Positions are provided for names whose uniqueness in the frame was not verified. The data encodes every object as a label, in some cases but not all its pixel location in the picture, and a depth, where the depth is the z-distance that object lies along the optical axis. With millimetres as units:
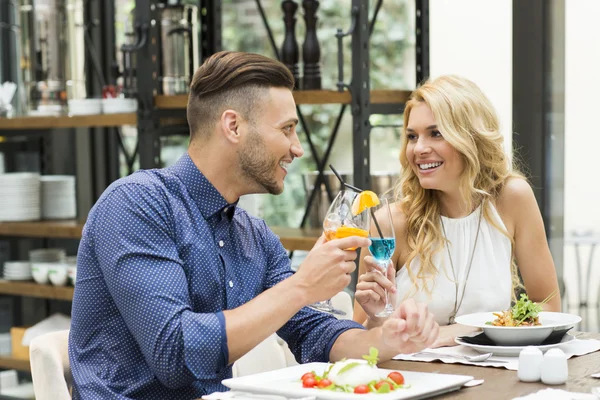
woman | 3516
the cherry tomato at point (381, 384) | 2524
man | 2668
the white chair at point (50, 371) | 2864
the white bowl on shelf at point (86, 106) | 4676
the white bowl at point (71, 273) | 4810
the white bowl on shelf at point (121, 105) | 4554
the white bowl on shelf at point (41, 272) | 4932
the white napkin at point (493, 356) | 2809
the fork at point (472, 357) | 2839
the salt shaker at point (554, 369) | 2629
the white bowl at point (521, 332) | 2881
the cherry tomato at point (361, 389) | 2508
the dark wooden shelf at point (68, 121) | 4529
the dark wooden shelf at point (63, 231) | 4252
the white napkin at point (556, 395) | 2495
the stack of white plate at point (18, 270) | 5046
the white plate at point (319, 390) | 2506
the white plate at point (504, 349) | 2859
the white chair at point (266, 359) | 3191
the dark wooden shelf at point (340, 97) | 4097
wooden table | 2586
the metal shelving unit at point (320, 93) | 4059
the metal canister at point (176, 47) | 4570
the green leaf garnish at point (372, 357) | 2509
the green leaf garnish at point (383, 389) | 2506
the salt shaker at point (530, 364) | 2653
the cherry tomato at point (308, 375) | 2578
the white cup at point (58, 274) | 4844
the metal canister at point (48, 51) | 4985
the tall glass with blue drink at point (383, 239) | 2836
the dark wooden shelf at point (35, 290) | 4787
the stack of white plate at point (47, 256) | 5051
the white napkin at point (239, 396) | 2537
